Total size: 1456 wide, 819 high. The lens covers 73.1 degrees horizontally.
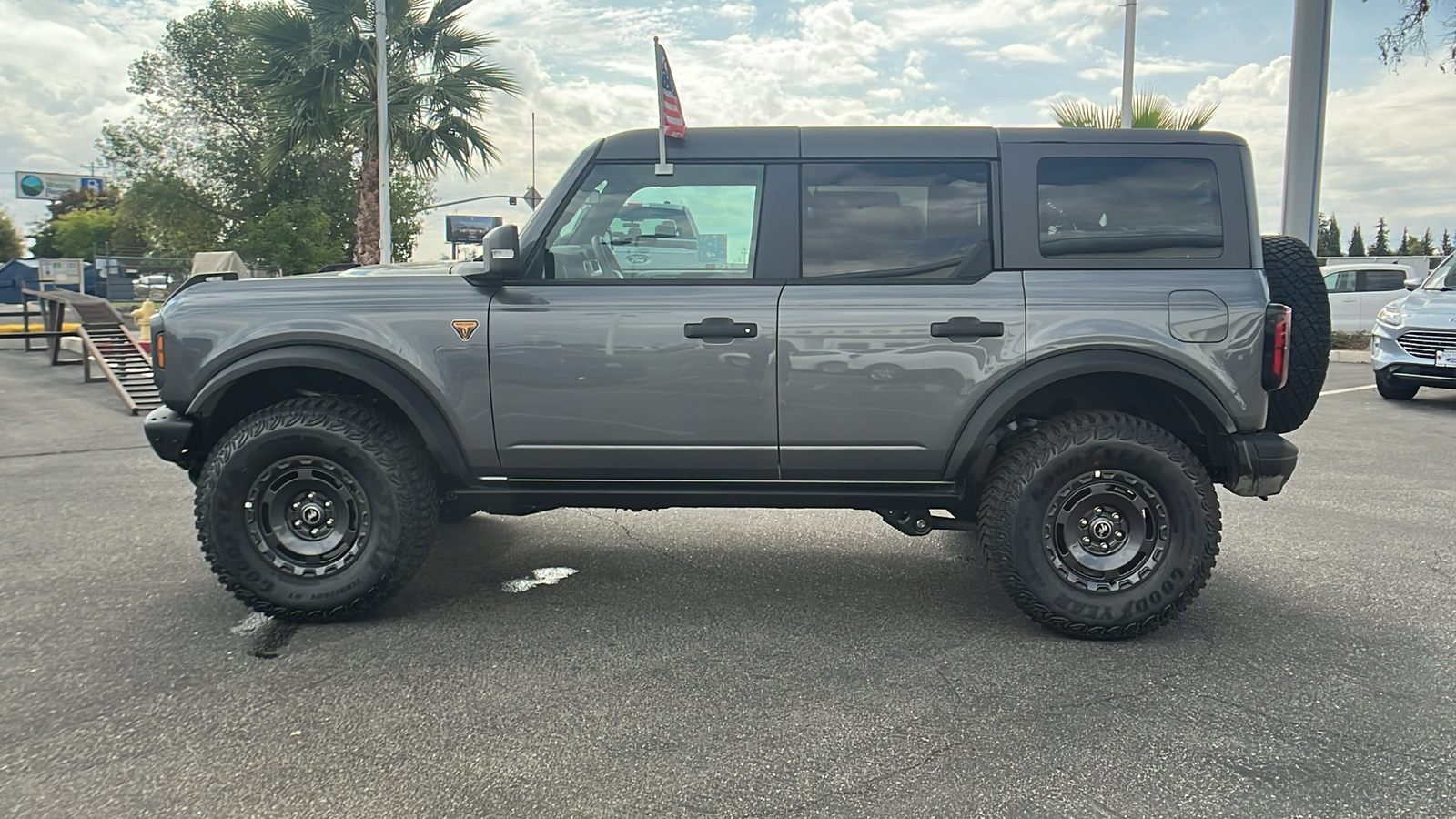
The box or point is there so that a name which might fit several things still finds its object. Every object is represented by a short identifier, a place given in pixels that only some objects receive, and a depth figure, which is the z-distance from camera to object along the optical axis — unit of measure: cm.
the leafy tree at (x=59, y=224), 7081
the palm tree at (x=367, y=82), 1742
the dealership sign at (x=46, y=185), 7744
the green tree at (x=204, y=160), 3647
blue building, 4050
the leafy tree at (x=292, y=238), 3297
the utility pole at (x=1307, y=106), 1245
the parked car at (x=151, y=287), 3816
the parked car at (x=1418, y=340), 1002
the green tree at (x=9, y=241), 7862
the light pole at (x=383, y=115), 1616
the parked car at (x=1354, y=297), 1858
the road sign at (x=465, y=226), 5556
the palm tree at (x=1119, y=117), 1619
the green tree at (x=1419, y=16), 1428
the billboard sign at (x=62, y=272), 2796
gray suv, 381
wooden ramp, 1133
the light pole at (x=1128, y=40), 1600
